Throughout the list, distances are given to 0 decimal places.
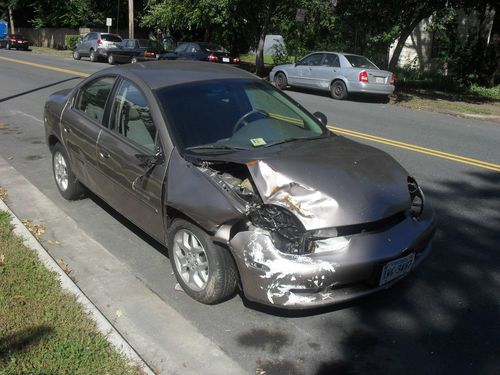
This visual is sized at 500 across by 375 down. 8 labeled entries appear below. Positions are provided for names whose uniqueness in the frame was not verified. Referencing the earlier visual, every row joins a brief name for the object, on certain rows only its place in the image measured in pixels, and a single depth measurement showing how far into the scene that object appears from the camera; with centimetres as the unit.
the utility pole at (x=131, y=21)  3422
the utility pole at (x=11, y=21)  5437
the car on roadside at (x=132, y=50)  2975
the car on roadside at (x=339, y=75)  1617
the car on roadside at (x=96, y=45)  3084
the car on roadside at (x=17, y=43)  4316
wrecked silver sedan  330
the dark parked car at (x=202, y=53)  2481
